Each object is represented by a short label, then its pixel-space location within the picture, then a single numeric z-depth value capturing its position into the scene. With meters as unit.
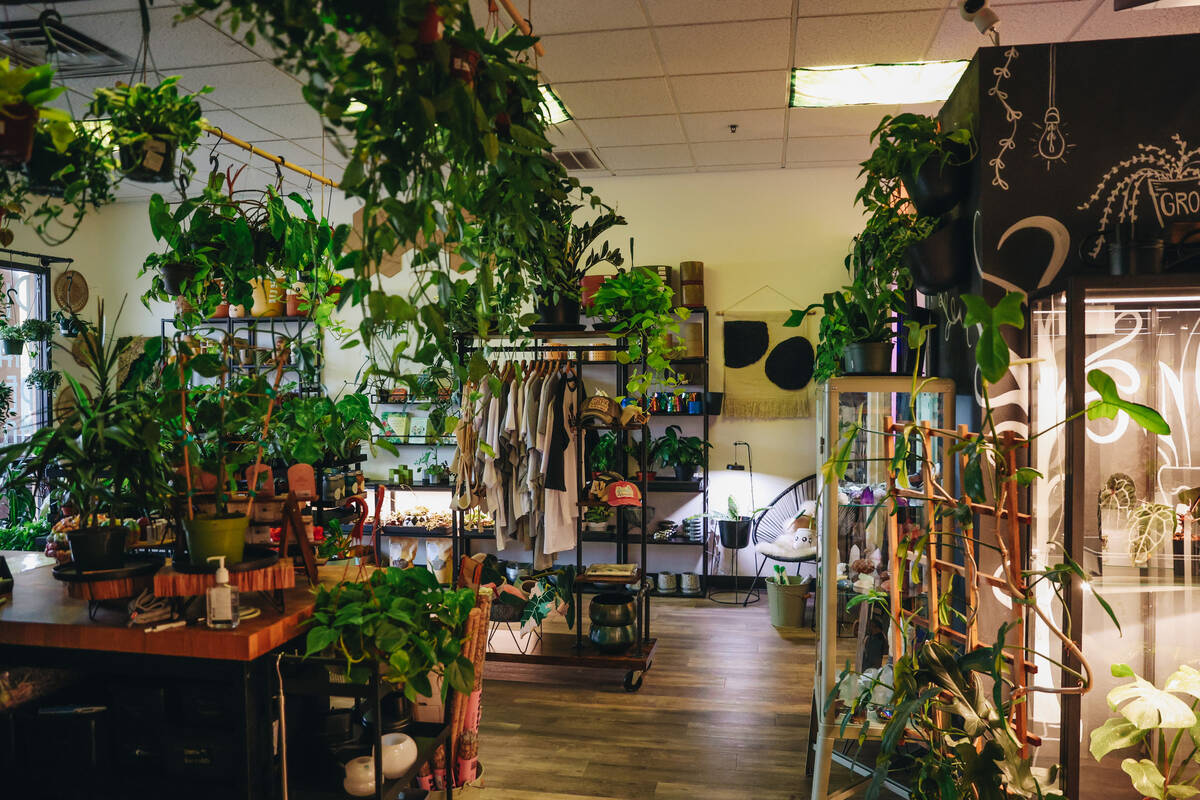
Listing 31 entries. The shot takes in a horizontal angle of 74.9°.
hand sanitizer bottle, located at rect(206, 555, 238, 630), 2.05
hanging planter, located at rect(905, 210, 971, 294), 2.61
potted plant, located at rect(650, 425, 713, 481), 5.83
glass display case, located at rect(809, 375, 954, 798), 2.62
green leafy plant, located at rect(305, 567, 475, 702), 2.18
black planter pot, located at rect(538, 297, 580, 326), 4.04
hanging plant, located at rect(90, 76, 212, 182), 1.98
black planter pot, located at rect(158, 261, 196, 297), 3.12
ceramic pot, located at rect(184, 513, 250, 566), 2.10
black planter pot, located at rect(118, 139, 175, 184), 1.99
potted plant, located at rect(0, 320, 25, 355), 5.99
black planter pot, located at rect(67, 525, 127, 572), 2.15
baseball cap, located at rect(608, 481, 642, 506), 4.15
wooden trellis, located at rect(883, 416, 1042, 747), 1.96
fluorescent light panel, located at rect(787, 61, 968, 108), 4.14
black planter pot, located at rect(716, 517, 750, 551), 5.78
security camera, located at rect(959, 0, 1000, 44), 2.43
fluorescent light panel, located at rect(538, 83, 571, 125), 4.43
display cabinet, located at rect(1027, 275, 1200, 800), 2.33
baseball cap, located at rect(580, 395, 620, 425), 4.26
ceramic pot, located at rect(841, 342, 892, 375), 2.79
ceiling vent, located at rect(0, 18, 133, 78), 3.60
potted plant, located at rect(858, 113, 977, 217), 2.55
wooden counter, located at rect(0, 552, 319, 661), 2.03
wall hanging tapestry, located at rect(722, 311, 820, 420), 6.08
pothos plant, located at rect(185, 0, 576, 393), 0.99
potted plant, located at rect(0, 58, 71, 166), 1.28
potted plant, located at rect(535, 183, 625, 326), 2.27
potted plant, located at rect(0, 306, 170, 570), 2.02
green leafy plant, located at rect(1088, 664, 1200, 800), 2.11
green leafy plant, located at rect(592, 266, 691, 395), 4.05
